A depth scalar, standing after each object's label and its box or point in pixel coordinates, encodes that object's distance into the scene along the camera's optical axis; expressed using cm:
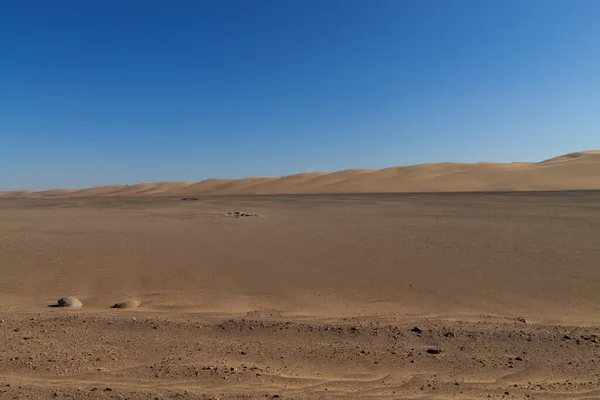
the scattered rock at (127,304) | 760
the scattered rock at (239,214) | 2423
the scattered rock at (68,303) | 750
